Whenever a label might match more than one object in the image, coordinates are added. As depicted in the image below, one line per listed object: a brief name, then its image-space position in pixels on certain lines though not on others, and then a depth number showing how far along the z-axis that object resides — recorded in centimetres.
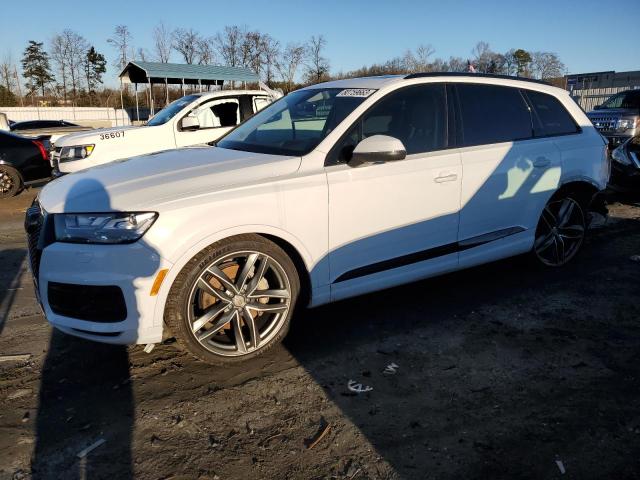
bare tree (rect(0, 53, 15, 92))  4762
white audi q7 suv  299
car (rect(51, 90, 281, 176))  871
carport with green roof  2140
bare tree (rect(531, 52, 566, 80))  5072
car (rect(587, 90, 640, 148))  1395
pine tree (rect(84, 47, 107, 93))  5472
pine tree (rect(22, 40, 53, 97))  5794
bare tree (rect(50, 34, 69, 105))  5191
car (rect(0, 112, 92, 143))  1830
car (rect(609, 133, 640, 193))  804
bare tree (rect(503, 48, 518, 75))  4874
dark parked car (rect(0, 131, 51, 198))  1033
